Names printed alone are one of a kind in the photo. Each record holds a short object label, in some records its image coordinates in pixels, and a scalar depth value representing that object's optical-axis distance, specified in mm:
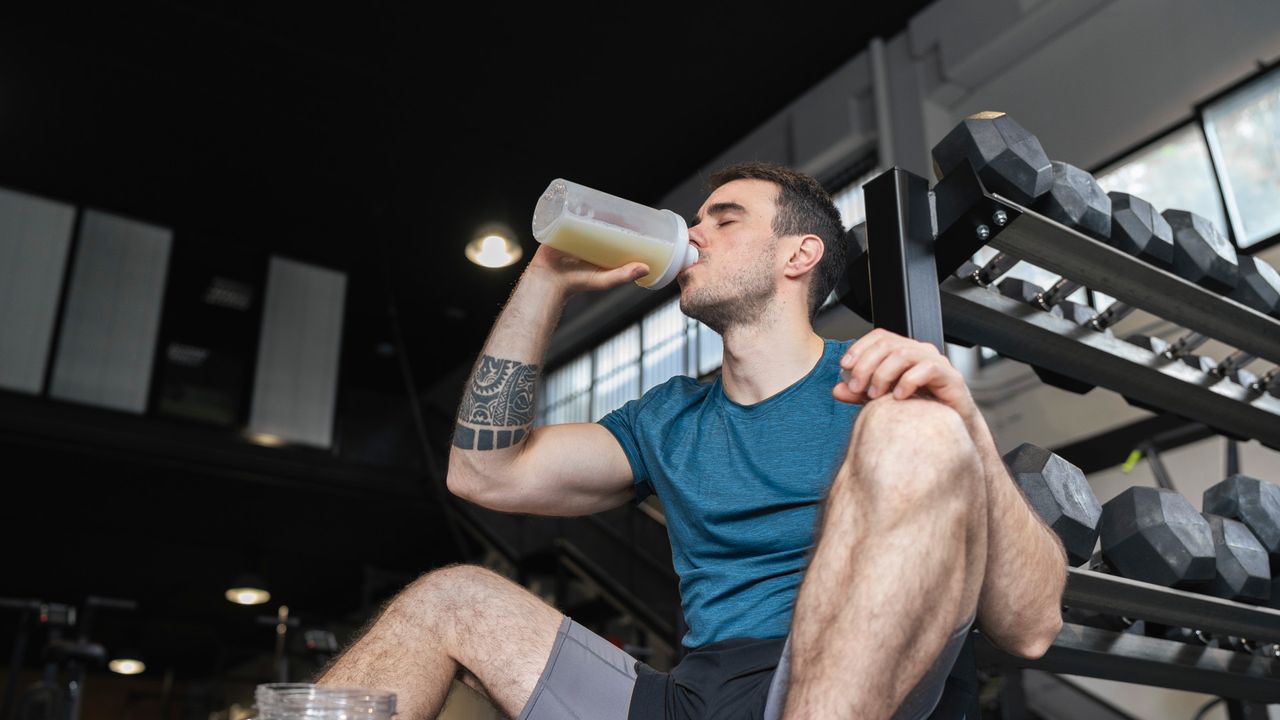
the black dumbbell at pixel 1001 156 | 1269
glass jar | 670
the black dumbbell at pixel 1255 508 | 1599
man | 811
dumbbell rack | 1225
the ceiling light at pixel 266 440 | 5883
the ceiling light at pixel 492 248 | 4336
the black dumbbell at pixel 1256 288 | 1669
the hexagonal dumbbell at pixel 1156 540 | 1382
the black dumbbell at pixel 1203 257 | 1589
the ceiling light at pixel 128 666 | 6481
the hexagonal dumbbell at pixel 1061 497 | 1272
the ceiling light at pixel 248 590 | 5793
